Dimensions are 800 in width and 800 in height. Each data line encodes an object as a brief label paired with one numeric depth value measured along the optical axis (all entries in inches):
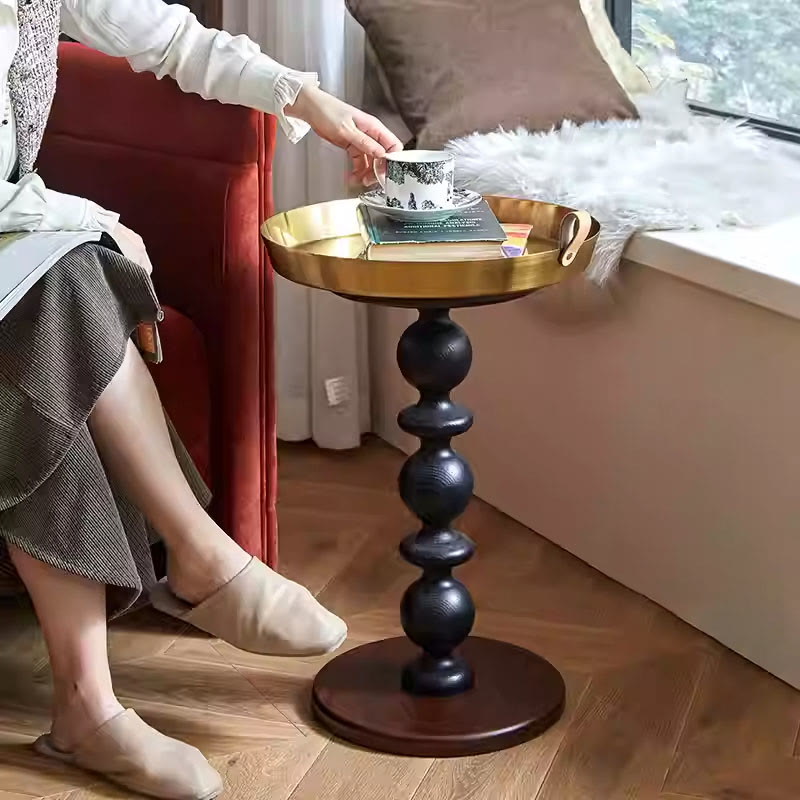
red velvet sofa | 133.5
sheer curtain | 155.6
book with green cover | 123.7
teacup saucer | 127.9
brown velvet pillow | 153.8
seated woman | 122.0
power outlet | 163.2
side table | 122.5
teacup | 127.7
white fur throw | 140.1
